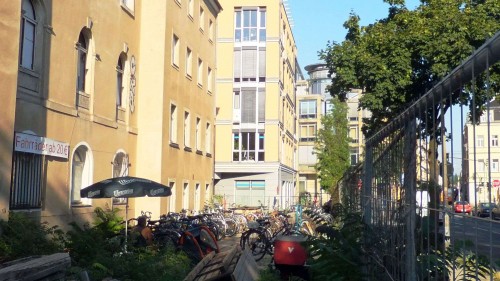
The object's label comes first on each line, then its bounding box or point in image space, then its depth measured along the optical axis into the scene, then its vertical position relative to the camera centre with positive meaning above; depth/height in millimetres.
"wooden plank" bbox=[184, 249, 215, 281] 8730 -1034
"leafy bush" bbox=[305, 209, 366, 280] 6349 -545
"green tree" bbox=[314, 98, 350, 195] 51344 +4403
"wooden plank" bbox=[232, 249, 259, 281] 8880 -1078
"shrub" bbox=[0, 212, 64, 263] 11094 -811
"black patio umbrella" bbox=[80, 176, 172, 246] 14023 +162
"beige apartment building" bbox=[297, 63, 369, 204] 76538 +8764
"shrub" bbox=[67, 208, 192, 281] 9773 -1086
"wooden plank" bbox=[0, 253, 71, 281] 5320 -657
